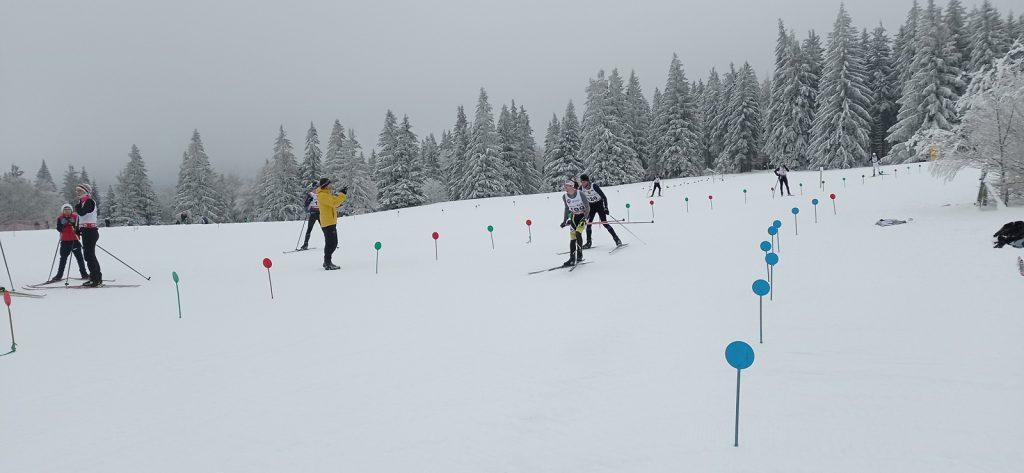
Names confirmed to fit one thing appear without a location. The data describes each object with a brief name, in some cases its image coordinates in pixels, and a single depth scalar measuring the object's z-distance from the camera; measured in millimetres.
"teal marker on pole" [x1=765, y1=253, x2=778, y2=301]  7289
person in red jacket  11648
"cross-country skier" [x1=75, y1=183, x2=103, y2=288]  11049
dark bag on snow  9148
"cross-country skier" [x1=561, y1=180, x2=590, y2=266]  11422
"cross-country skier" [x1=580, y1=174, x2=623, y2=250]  13727
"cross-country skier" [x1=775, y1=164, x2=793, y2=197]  25511
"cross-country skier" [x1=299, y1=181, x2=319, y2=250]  17348
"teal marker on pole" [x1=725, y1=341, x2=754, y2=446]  3738
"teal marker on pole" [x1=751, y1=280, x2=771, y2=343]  5738
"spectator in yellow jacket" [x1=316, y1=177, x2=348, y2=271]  13203
